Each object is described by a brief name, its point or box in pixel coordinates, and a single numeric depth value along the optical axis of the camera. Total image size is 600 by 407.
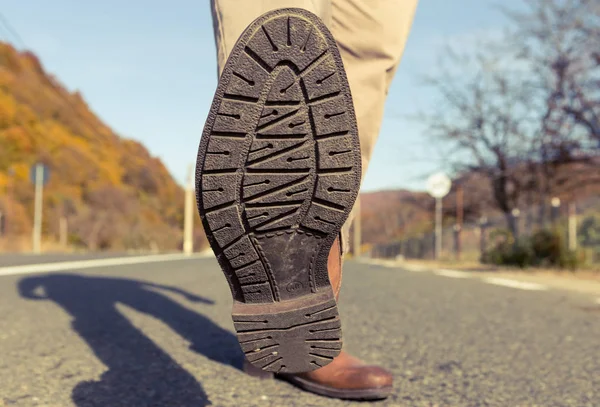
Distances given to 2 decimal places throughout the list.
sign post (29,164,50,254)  12.78
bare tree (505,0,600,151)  8.84
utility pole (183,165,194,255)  20.73
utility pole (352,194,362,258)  30.83
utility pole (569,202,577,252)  8.43
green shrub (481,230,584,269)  7.92
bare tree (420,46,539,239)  13.77
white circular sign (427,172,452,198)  14.92
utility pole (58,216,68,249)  27.52
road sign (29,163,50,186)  14.27
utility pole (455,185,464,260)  16.48
